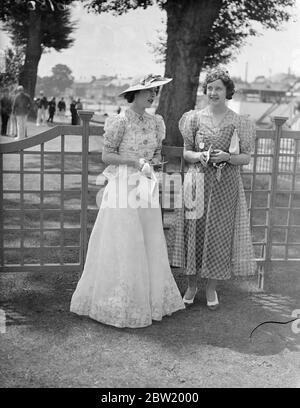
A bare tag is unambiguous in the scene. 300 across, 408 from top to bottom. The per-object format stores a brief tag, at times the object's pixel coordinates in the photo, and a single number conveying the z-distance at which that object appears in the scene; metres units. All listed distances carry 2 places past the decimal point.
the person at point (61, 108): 10.33
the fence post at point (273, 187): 4.11
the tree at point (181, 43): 8.66
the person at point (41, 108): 10.19
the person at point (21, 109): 7.63
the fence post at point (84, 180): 3.77
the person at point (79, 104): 10.11
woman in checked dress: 3.57
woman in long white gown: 3.38
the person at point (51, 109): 11.11
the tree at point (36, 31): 11.75
